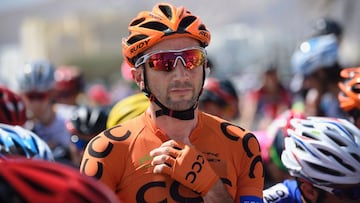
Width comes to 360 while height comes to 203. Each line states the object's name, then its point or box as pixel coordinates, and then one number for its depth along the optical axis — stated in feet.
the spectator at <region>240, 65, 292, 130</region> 66.23
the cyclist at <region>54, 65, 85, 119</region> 68.40
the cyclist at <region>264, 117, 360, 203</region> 23.90
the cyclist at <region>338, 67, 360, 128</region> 30.63
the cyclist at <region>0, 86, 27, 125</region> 32.22
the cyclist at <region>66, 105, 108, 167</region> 38.00
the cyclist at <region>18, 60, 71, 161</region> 41.45
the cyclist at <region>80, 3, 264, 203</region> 20.19
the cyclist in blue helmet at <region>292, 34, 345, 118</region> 42.60
